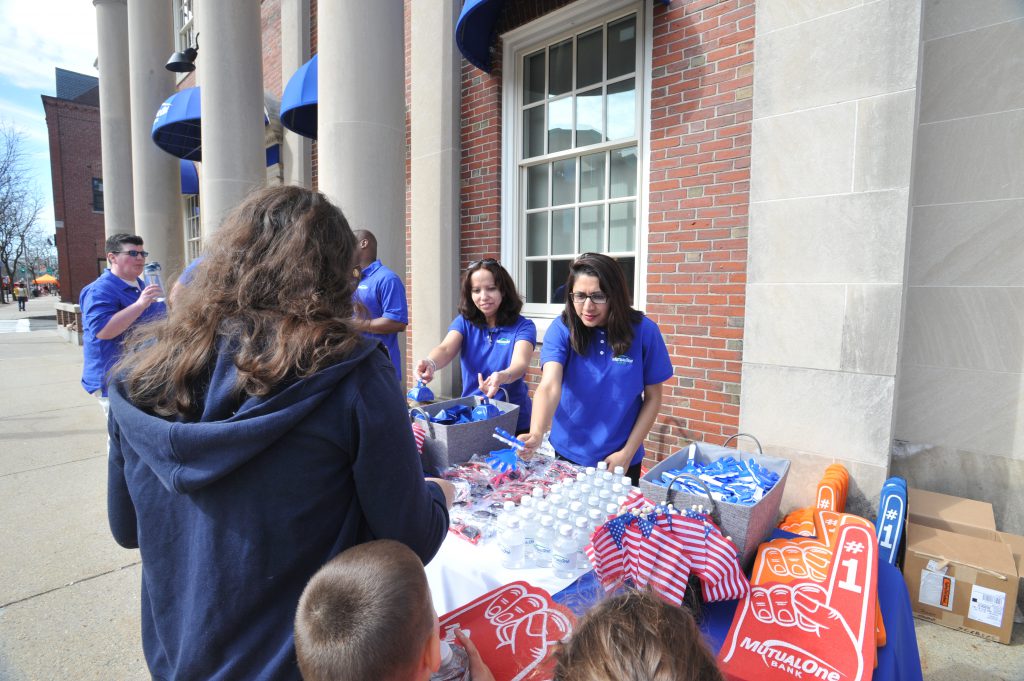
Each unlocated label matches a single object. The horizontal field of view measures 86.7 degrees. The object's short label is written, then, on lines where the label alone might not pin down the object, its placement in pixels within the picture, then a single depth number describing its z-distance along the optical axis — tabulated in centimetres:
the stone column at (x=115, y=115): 1199
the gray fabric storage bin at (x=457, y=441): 228
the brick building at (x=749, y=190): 329
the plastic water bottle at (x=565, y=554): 164
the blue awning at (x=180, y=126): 852
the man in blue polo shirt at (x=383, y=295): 403
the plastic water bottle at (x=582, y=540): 167
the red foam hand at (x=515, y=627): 124
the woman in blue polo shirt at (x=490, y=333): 320
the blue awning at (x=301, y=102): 689
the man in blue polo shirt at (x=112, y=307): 420
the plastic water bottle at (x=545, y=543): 167
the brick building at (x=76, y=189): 3098
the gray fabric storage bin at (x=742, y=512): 163
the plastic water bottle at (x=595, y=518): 176
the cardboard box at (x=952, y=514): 309
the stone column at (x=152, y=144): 1029
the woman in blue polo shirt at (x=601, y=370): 255
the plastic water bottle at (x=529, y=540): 170
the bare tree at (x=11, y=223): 3455
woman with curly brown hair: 101
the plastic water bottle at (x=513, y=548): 168
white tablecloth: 163
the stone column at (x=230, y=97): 680
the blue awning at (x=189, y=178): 1252
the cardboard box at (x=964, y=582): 273
